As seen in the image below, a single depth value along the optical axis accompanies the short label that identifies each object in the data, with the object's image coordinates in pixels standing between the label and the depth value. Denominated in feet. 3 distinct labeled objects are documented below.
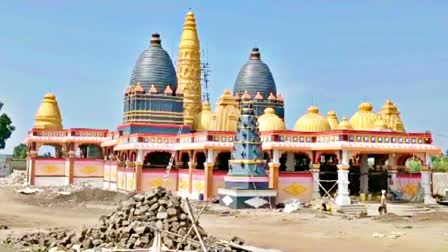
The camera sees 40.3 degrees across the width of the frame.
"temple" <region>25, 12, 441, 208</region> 108.37
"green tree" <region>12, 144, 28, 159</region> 281.93
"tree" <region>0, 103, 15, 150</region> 237.37
